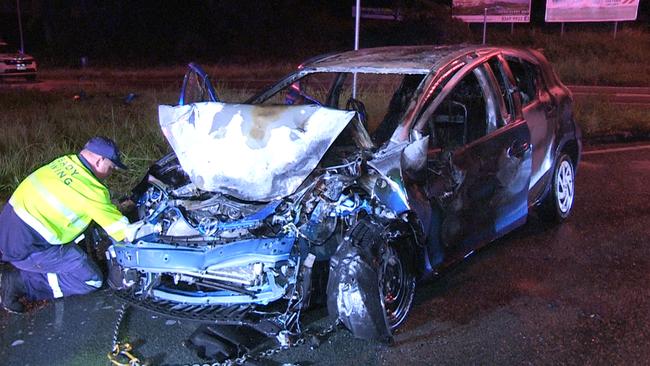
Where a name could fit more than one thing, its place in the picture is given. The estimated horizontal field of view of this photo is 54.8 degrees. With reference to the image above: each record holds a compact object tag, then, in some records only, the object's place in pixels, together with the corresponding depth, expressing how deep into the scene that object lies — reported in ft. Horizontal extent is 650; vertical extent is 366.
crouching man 13.80
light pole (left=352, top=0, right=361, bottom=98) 26.43
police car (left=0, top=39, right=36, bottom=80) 78.69
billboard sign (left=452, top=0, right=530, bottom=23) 110.11
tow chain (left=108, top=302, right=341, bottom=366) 11.68
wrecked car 12.07
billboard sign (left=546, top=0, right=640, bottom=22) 102.53
